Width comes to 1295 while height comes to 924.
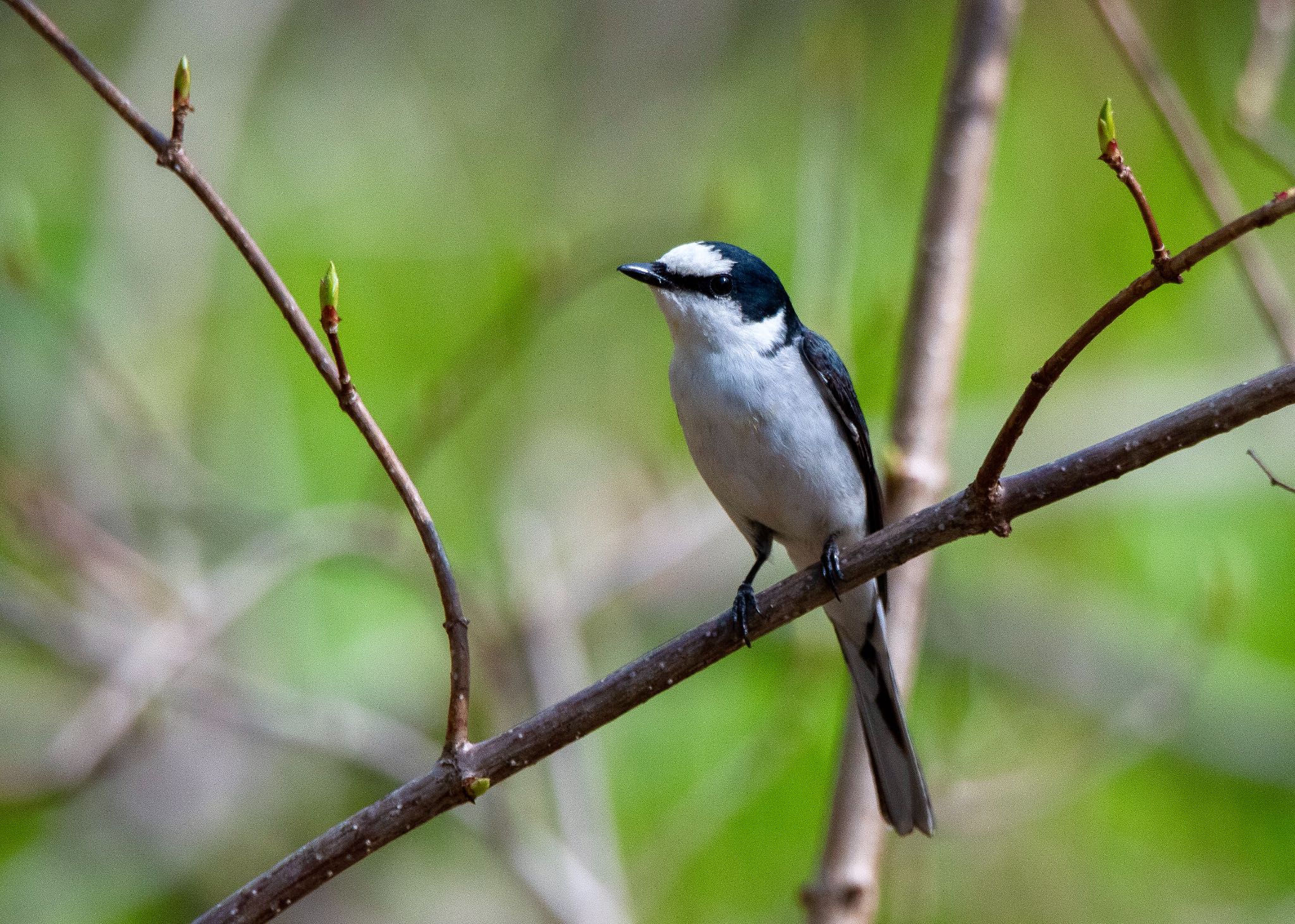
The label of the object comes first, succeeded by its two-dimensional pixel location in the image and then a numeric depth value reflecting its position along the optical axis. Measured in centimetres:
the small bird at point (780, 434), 656
